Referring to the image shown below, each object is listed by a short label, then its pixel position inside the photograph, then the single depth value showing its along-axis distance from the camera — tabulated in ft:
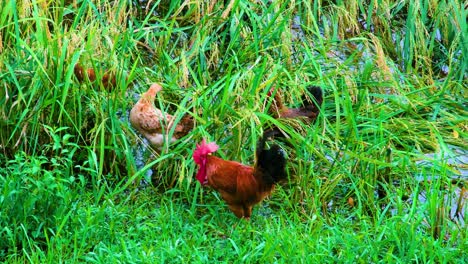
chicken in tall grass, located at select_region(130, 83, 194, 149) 34.53
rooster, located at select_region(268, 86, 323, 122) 35.45
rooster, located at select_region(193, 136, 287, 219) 30.42
